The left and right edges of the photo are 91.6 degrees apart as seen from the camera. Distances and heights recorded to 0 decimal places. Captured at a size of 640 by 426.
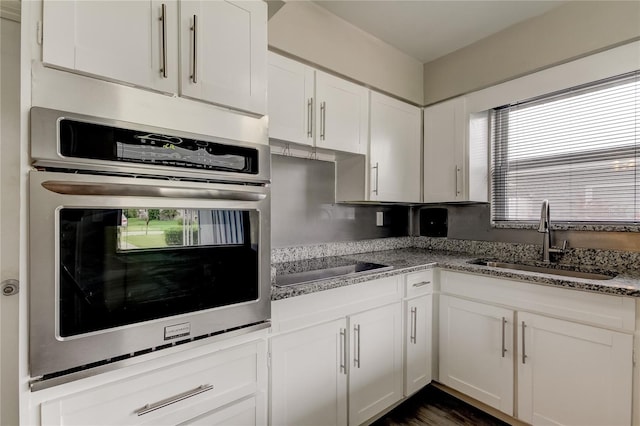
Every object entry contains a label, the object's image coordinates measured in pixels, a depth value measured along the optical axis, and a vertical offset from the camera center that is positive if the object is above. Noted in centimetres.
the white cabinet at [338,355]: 140 -73
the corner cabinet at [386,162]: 221 +38
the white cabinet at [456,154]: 239 +46
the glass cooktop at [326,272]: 169 -37
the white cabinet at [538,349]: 147 -75
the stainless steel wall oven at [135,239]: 84 -9
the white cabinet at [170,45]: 88 +55
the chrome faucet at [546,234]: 199 -14
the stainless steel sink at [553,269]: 183 -37
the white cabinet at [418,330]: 195 -77
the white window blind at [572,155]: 185 +39
